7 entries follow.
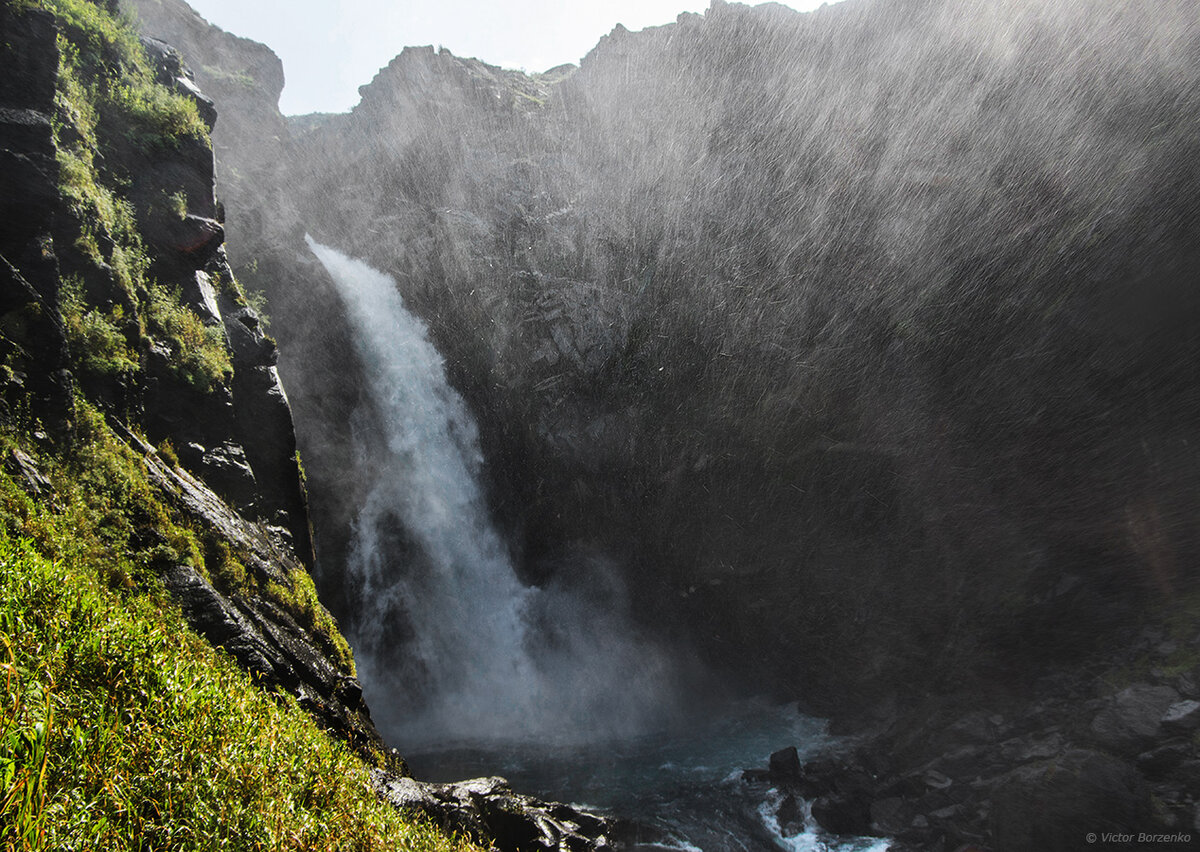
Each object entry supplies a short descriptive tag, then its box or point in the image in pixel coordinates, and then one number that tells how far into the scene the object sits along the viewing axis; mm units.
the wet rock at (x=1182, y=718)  14688
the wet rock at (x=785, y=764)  18969
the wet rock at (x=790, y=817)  17109
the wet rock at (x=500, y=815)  8779
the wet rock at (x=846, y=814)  16953
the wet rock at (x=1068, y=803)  14531
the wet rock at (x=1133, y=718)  15164
